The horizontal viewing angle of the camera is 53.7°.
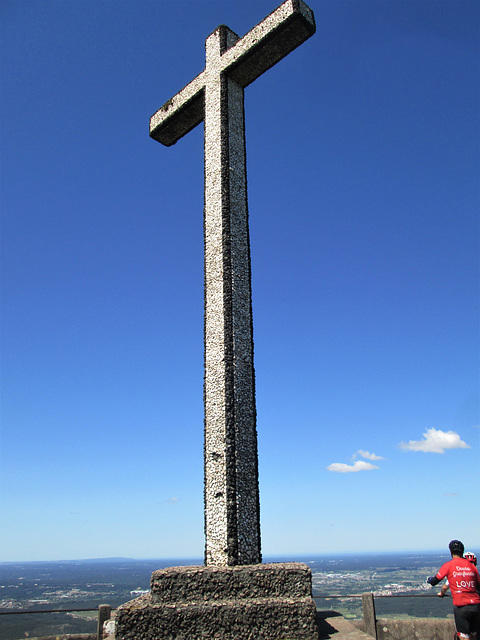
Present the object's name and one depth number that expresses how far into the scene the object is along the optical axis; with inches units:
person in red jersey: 170.4
